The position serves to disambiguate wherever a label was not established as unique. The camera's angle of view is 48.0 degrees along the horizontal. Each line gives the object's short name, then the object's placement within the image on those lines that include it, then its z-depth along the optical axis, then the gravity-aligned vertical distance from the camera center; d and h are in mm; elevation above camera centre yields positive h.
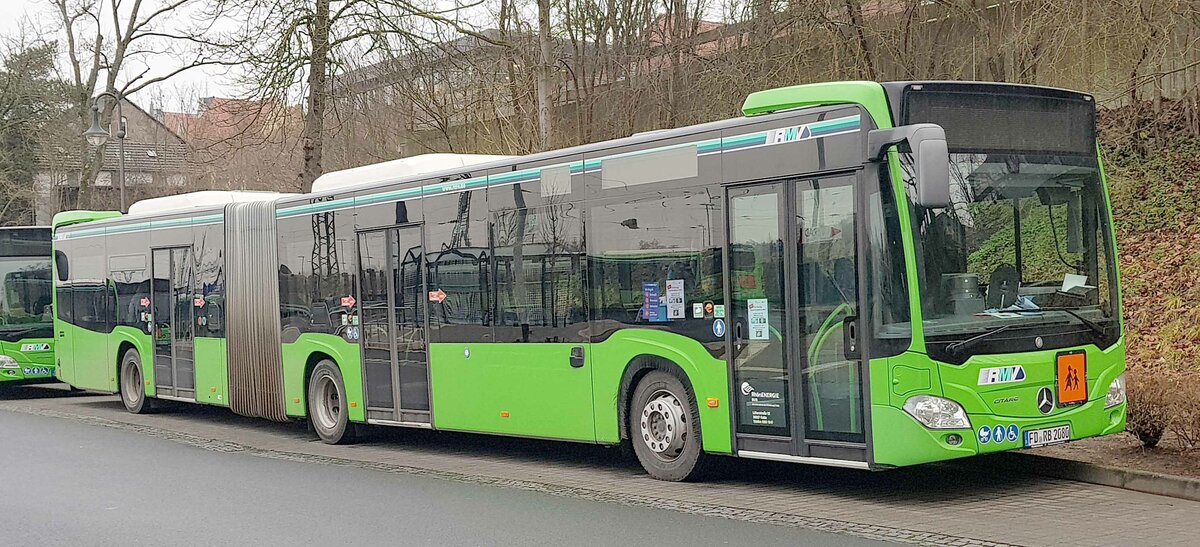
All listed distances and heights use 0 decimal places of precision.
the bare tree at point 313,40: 22984 +4620
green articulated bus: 9812 +35
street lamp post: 31531 +4296
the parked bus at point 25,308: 25609 +221
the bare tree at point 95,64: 39344 +7750
